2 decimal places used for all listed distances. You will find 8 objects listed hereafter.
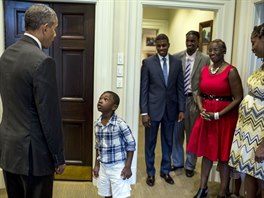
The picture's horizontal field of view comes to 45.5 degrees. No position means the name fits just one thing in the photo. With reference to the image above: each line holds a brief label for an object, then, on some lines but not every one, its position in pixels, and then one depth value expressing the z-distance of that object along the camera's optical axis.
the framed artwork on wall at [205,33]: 4.08
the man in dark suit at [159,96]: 3.02
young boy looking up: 2.15
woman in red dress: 2.59
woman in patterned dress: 2.17
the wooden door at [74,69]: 2.95
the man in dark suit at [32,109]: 1.47
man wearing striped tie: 3.32
